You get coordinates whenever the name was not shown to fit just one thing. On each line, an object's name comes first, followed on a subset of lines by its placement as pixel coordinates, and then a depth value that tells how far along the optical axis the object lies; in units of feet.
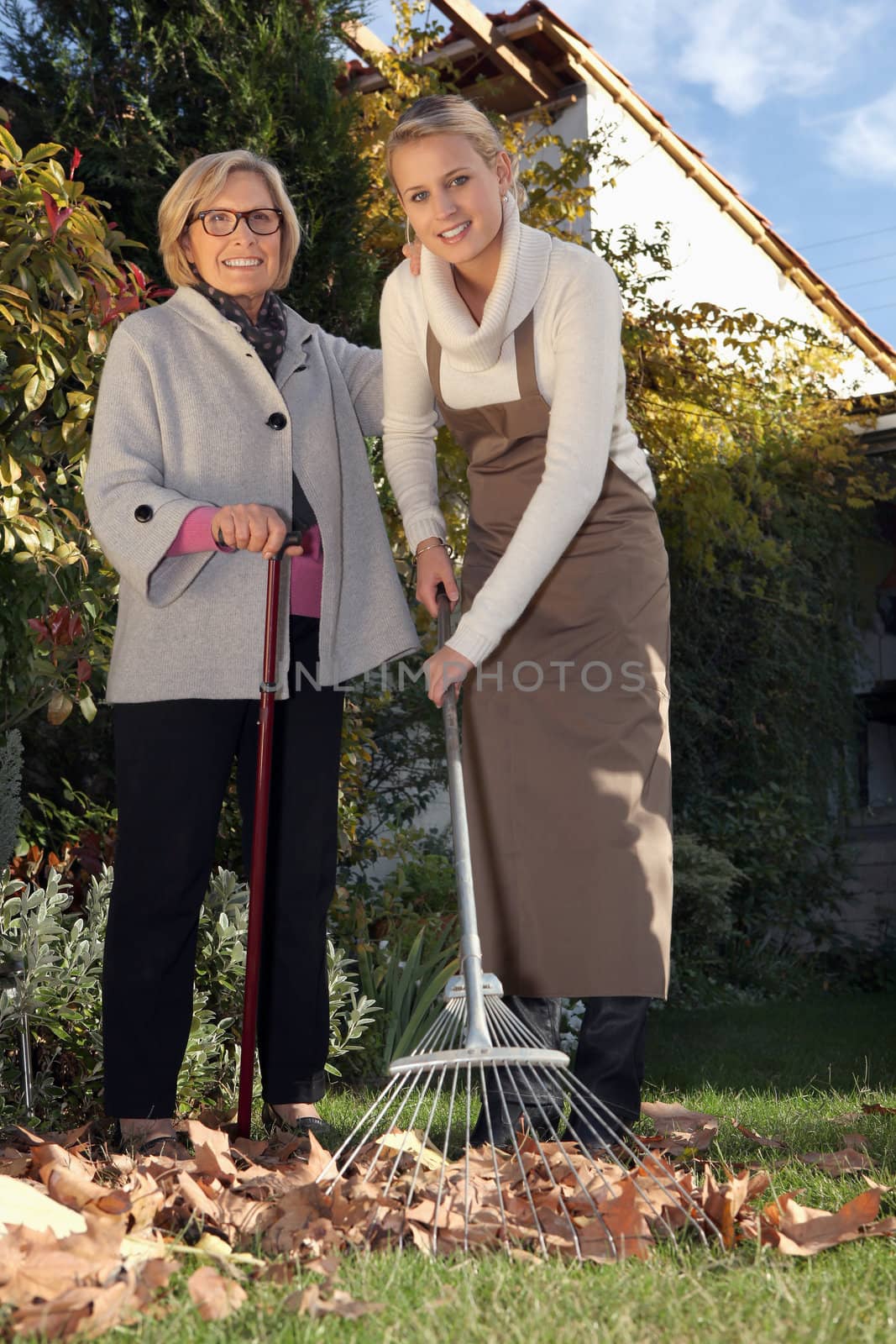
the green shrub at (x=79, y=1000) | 10.18
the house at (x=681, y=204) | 27.45
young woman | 7.61
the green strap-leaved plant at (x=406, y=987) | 13.25
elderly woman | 8.03
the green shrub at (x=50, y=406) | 9.22
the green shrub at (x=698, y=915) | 22.72
